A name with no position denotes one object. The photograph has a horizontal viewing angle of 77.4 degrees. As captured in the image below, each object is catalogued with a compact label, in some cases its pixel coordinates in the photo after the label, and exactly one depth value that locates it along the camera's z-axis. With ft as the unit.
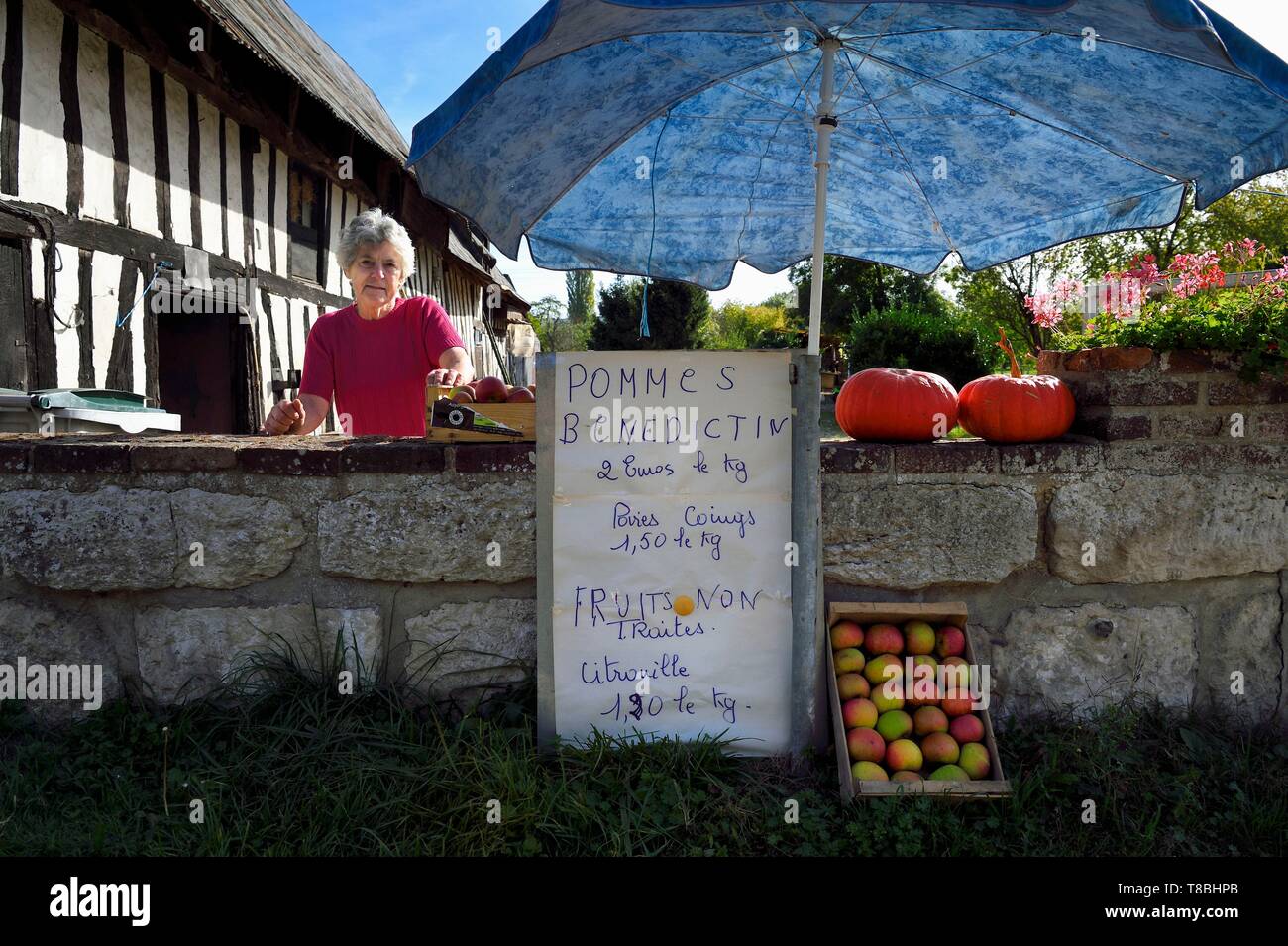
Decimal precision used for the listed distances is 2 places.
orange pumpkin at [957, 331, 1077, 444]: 8.04
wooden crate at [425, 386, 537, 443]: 7.73
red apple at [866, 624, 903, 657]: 7.61
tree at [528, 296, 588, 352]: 166.61
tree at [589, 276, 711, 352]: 95.27
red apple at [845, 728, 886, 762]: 7.11
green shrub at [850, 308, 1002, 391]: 49.16
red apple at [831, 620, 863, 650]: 7.68
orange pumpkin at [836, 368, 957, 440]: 8.14
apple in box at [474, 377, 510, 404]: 8.02
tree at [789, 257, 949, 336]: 92.84
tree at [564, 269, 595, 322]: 207.72
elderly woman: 10.43
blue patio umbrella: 7.07
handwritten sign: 7.43
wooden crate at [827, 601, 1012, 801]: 6.76
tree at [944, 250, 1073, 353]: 64.49
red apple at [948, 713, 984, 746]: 7.25
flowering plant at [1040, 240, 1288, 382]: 7.72
